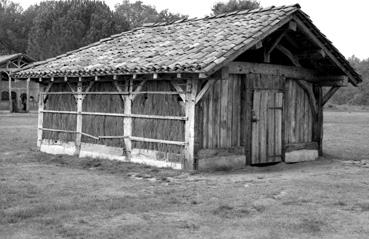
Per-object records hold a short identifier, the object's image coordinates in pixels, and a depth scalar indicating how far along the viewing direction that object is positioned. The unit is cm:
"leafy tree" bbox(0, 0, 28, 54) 7469
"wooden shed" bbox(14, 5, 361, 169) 1307
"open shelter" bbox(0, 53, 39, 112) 5209
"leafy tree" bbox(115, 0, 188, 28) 8805
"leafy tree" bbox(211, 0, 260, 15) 5781
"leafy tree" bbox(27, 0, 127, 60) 6088
